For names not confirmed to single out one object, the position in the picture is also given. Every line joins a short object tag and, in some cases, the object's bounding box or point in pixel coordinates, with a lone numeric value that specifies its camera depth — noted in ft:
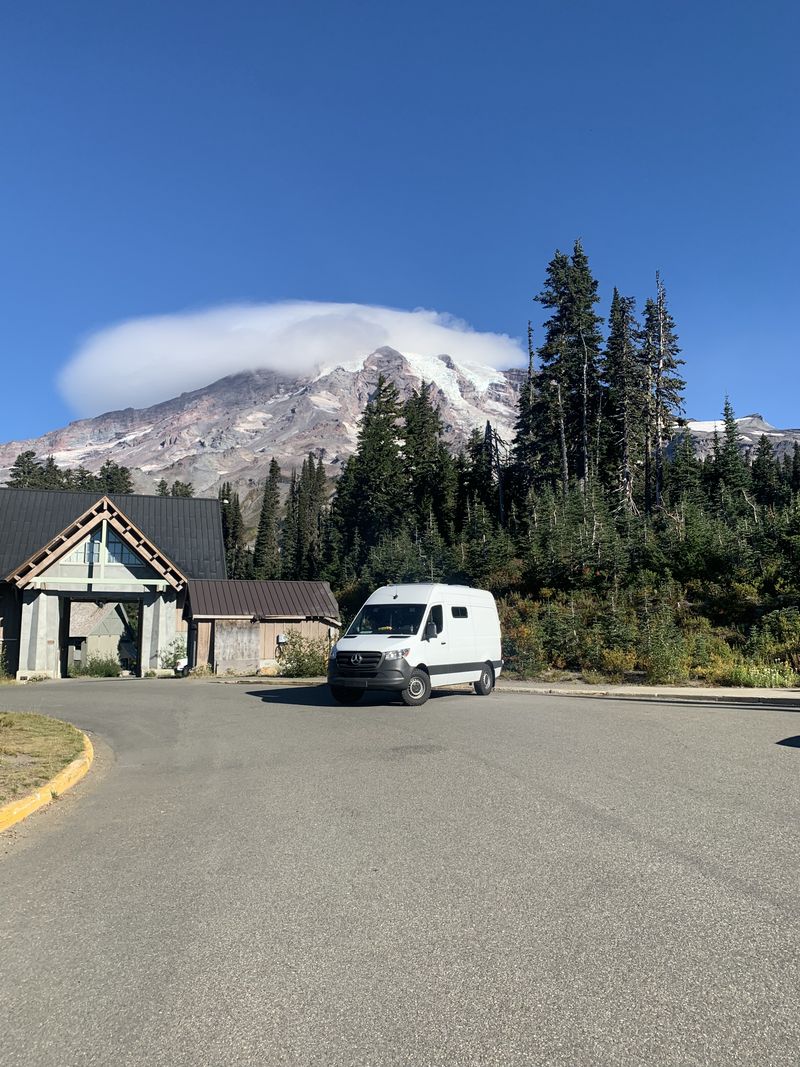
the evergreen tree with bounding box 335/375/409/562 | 225.35
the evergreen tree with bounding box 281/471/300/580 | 317.22
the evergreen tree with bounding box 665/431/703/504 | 176.65
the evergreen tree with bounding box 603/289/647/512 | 173.58
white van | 51.80
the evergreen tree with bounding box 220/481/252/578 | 349.00
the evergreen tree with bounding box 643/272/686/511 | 182.39
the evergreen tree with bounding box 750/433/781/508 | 214.69
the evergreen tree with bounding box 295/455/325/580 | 303.07
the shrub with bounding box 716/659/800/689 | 62.69
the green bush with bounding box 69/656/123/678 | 112.83
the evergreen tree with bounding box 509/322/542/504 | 189.88
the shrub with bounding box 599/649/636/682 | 72.58
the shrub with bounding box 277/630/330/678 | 86.02
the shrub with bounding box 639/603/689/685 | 67.87
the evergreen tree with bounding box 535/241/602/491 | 181.78
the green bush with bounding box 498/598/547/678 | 76.79
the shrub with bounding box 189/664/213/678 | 107.77
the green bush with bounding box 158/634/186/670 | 111.45
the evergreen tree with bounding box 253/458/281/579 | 329.72
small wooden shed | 110.73
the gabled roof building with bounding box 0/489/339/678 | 106.93
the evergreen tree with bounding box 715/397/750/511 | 168.25
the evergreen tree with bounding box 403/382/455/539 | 212.23
